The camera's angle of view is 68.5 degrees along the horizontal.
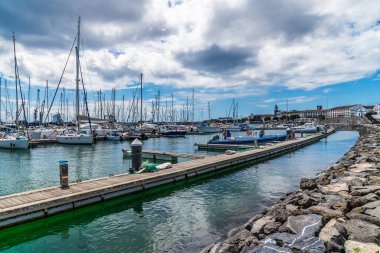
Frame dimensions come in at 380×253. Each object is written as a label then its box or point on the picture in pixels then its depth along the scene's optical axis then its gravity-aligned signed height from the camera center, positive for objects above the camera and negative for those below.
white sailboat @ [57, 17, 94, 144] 43.59 -2.54
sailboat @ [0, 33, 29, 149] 37.00 -2.57
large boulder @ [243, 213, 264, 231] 8.59 -3.27
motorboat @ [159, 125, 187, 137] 64.88 -2.66
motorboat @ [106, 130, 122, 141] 51.34 -2.56
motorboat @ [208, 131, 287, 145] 38.43 -2.69
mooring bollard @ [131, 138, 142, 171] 15.52 -1.80
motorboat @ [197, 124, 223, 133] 82.69 -2.37
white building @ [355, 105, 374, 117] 168.27 +6.35
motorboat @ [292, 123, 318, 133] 75.25 -2.53
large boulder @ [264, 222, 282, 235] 7.47 -2.91
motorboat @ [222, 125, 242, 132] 98.08 -2.63
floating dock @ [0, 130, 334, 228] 9.24 -2.88
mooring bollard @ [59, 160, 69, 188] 11.58 -2.12
